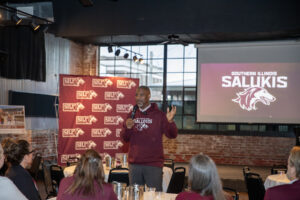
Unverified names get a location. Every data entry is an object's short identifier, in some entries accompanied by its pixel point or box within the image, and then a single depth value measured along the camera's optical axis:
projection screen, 9.72
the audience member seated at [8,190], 2.21
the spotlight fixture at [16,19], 7.31
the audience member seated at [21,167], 3.02
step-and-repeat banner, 7.95
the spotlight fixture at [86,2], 5.93
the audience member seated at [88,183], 2.44
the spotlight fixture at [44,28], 7.99
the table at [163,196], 3.30
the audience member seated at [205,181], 2.19
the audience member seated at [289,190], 2.56
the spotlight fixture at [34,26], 7.66
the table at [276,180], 5.20
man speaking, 4.26
